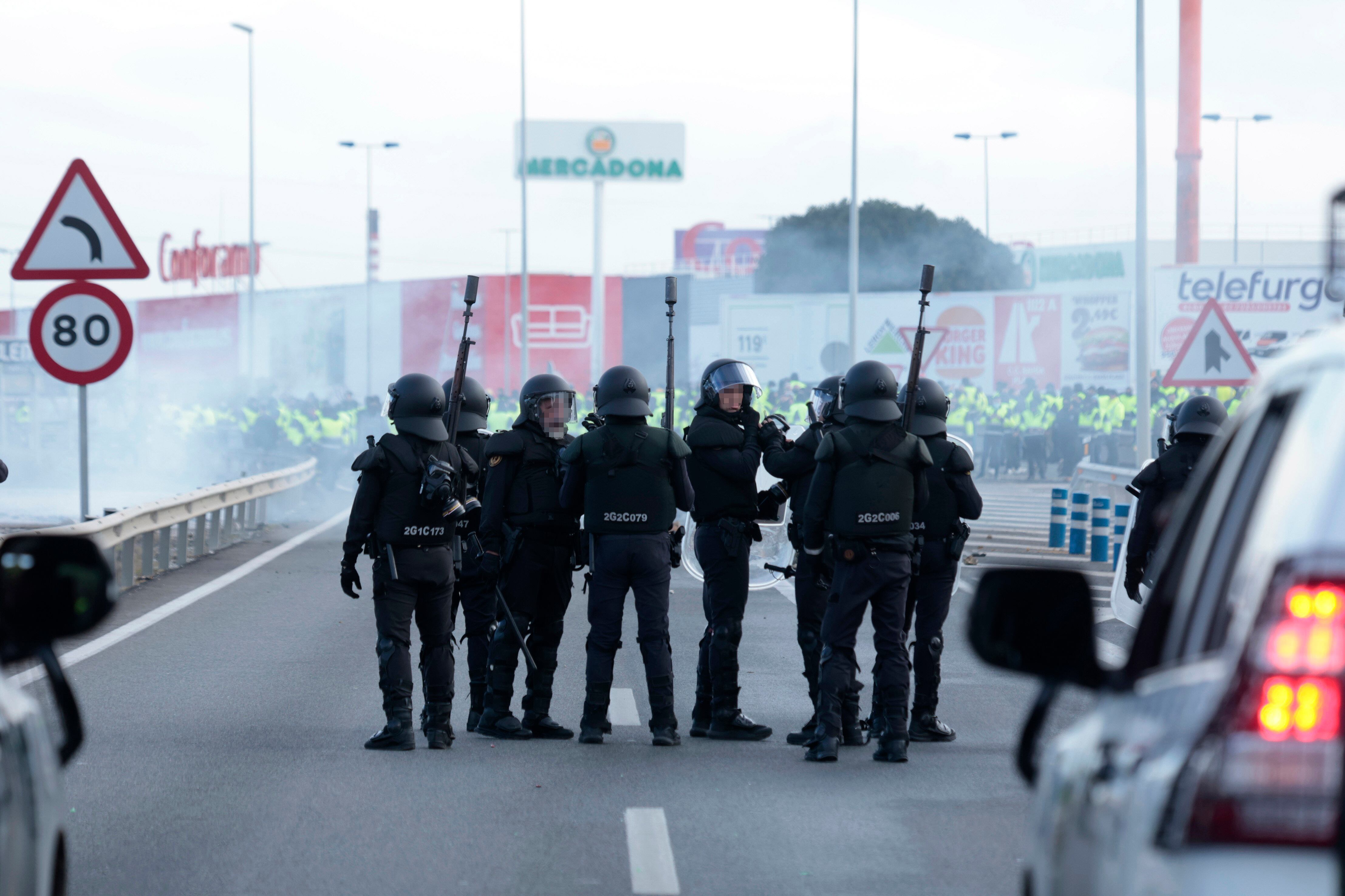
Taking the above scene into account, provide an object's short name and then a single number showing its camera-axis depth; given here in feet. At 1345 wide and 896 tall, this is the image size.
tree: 541.34
